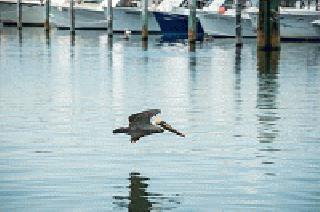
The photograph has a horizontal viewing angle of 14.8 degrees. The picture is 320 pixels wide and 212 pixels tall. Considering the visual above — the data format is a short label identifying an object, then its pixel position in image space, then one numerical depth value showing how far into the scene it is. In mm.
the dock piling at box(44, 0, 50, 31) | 83850
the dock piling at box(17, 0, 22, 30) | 90438
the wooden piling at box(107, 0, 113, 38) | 74256
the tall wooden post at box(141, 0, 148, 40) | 70625
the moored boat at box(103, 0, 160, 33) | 93250
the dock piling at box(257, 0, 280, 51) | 52000
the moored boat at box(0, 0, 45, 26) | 105250
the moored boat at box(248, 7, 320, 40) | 73812
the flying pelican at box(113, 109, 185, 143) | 15656
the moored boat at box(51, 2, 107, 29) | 96625
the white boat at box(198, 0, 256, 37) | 80500
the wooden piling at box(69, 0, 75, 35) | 81250
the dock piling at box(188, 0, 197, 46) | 64131
